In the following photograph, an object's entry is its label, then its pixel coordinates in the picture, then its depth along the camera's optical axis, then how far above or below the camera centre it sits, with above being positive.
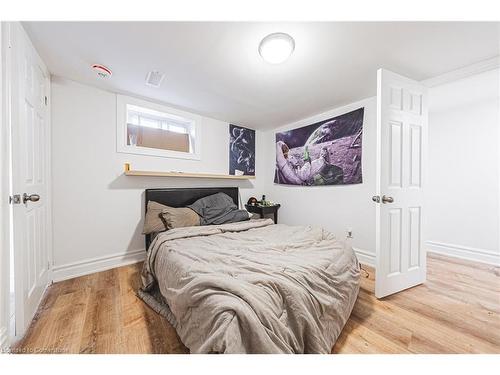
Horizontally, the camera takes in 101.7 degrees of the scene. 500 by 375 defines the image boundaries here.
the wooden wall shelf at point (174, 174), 2.42 +0.12
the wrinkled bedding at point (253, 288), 0.85 -0.57
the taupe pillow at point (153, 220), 2.32 -0.43
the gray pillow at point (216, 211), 2.65 -0.37
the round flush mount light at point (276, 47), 1.45 +1.02
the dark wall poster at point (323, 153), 2.71 +0.48
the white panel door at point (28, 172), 1.22 +0.08
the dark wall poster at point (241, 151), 3.58 +0.60
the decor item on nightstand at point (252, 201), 3.65 -0.31
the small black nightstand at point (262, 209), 3.50 -0.45
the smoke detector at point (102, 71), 1.85 +1.06
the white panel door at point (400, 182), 1.77 +0.03
